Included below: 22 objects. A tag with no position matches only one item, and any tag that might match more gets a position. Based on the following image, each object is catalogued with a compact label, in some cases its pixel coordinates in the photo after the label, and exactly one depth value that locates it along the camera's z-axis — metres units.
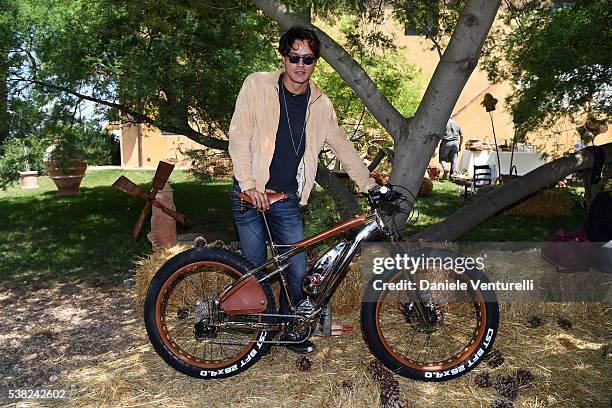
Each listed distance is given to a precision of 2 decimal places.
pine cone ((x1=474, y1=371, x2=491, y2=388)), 4.10
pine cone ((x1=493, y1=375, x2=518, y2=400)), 3.95
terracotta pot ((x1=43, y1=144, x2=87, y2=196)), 15.13
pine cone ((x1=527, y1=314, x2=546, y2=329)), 5.15
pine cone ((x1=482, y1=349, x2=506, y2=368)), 4.38
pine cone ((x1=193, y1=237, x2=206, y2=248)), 5.05
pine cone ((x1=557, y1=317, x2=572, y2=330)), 5.14
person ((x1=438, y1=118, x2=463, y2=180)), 17.08
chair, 13.45
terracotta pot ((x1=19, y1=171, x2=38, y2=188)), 17.11
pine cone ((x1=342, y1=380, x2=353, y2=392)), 3.98
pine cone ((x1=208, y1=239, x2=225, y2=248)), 5.71
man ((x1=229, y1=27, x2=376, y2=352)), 3.88
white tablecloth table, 17.25
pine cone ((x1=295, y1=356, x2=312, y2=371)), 4.36
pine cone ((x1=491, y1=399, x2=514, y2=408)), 3.82
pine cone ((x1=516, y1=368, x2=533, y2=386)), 4.13
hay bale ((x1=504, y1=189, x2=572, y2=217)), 11.69
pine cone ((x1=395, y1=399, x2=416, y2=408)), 3.80
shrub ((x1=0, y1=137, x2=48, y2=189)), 9.33
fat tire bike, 4.00
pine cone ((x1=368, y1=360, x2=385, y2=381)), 4.10
